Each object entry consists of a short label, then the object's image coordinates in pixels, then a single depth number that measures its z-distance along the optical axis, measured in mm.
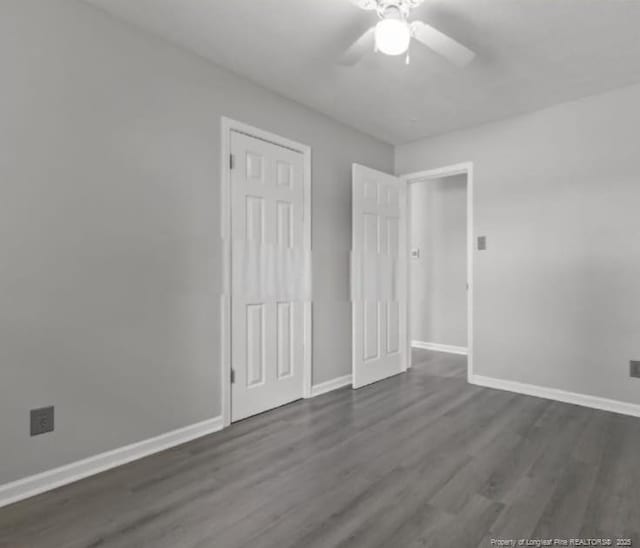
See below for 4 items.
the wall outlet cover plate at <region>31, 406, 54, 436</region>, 1928
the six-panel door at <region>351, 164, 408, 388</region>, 3727
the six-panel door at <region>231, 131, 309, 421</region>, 2854
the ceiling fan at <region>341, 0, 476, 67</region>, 1769
